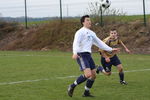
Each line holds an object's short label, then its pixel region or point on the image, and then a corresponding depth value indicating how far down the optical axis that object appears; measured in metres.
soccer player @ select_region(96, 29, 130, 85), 23.56
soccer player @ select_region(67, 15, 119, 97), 18.75
